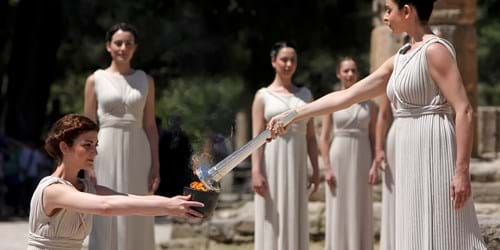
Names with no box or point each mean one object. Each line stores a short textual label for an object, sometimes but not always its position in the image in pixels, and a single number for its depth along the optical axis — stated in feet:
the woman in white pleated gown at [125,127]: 43.57
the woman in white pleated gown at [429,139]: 28.32
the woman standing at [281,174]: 46.30
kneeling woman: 27.59
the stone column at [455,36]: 66.91
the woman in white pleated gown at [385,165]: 50.56
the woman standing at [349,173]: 51.58
